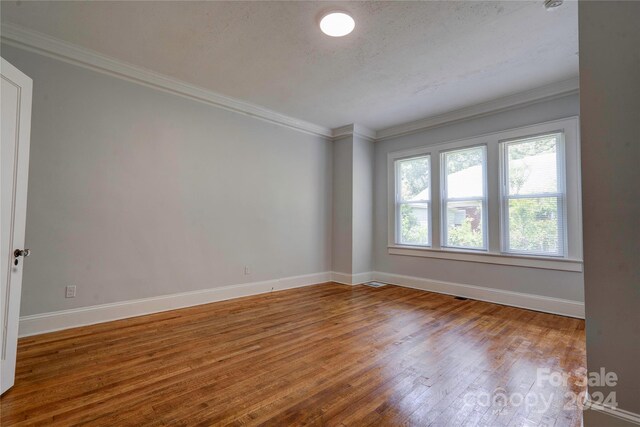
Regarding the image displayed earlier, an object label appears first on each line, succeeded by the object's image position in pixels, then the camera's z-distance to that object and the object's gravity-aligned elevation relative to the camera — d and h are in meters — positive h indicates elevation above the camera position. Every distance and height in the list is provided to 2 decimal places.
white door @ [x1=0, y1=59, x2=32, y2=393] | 1.88 +0.18
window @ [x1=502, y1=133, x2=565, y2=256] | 3.72 +0.41
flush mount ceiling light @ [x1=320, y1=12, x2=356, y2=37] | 2.48 +1.77
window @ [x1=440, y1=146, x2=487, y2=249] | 4.42 +0.44
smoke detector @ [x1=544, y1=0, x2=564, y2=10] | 2.30 +1.78
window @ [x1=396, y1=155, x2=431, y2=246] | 5.07 +0.46
